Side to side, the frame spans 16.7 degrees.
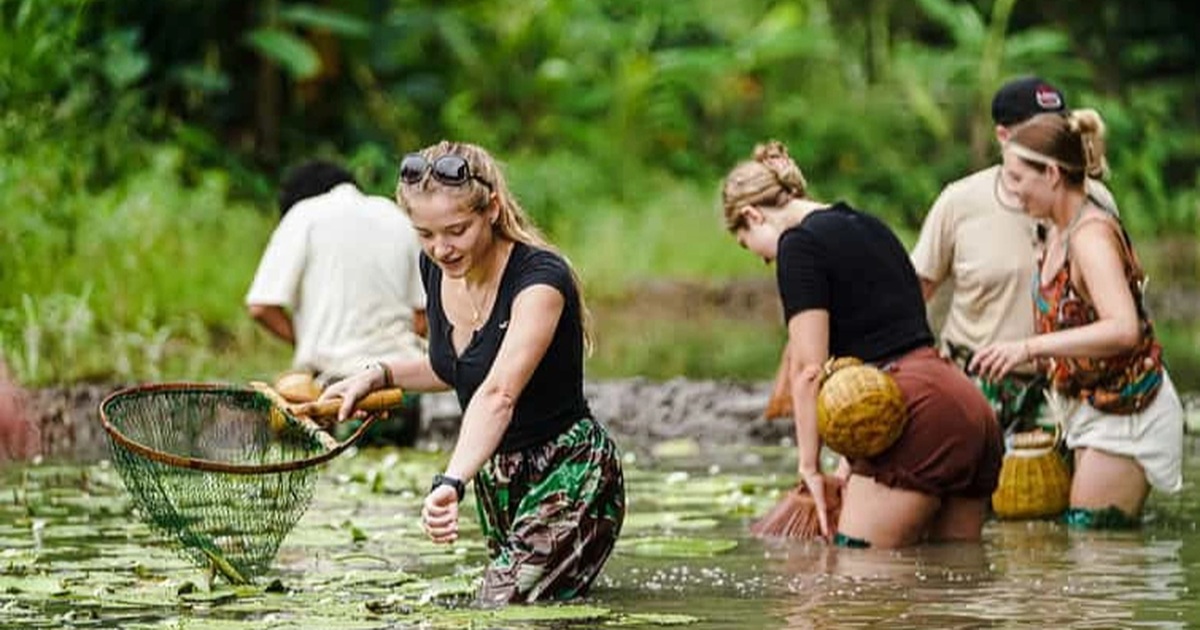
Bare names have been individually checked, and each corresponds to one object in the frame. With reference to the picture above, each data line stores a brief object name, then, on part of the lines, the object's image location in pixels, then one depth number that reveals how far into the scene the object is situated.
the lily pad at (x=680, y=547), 13.74
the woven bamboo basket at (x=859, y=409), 13.21
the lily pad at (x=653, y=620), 11.06
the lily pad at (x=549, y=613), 10.99
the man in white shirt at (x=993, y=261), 15.28
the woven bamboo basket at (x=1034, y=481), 15.05
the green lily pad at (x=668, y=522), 15.01
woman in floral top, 13.96
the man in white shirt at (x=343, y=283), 18.10
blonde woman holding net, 10.86
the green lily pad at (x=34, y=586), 11.97
